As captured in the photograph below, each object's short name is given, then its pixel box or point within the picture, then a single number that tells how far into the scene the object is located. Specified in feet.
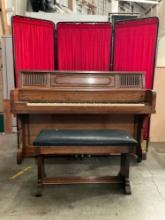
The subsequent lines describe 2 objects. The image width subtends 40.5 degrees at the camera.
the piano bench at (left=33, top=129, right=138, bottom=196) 6.16
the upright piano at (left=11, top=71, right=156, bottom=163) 7.73
